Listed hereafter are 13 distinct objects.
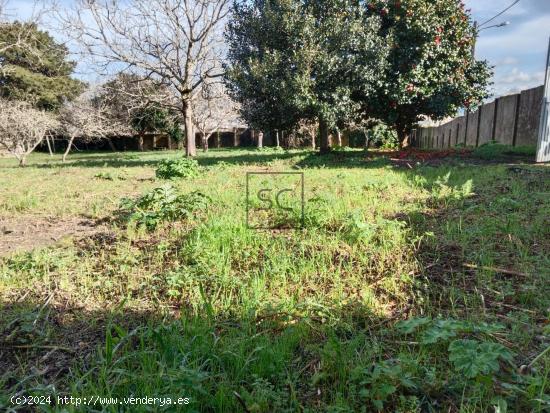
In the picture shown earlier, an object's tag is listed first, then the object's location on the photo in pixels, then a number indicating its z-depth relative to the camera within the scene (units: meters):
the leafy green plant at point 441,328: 1.79
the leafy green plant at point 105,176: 7.82
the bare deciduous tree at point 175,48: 13.62
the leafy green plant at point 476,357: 1.54
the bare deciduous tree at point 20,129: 15.73
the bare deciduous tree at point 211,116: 24.80
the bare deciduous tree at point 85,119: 21.20
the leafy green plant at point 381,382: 1.55
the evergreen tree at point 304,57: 9.84
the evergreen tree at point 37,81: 26.61
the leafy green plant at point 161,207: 3.94
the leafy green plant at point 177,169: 7.62
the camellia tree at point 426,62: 11.20
